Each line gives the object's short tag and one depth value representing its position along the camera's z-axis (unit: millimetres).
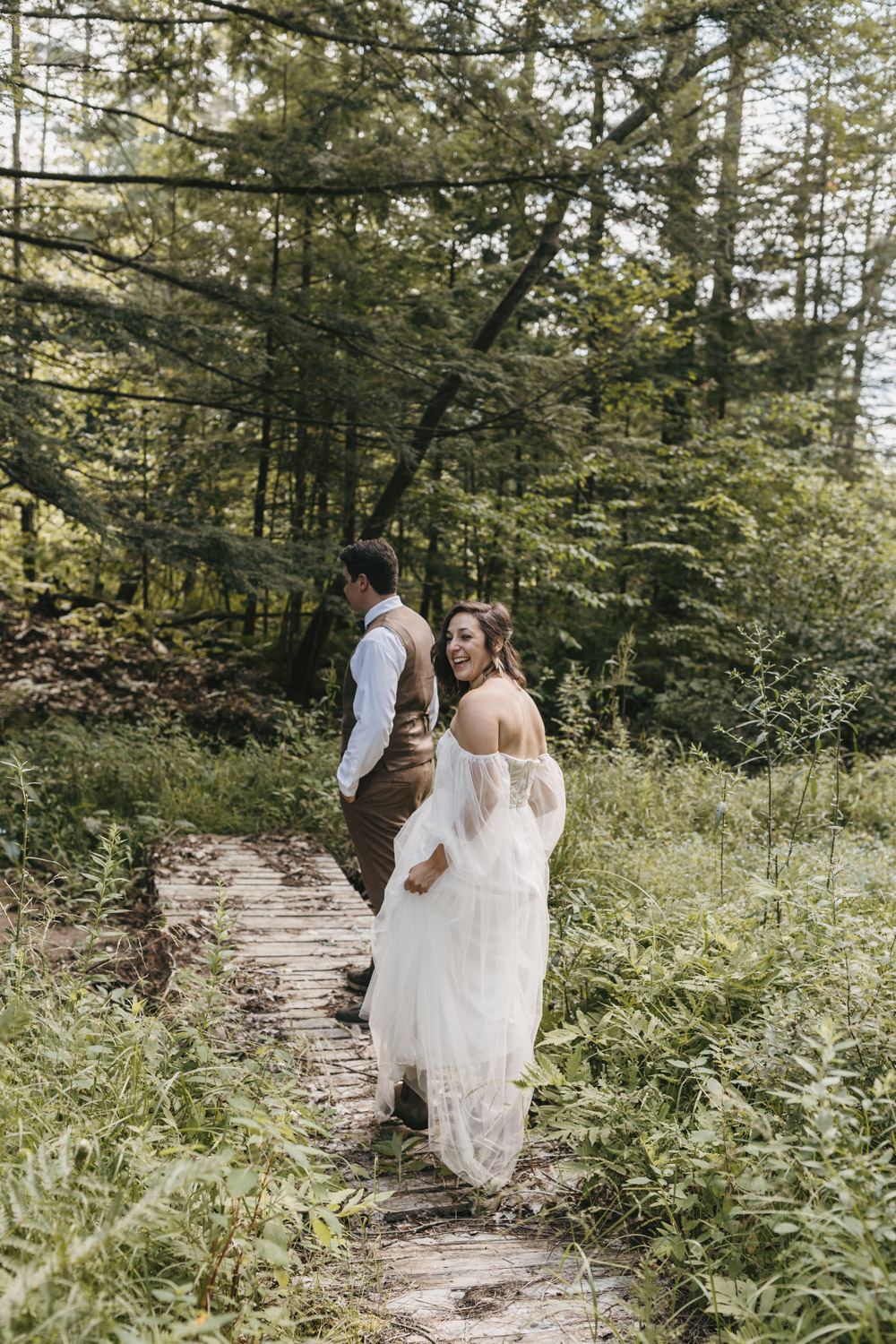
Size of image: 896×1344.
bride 3215
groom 4270
